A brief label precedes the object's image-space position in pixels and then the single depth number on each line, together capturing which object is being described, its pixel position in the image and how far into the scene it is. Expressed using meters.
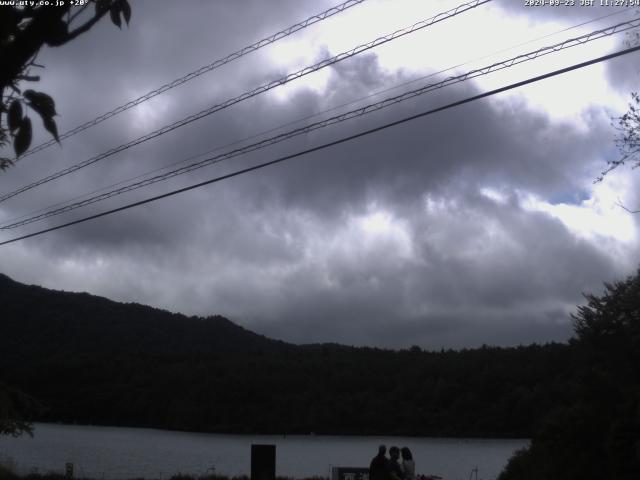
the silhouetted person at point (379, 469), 12.95
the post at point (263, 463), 13.83
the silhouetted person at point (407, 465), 13.57
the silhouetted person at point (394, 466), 12.81
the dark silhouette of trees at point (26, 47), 3.20
